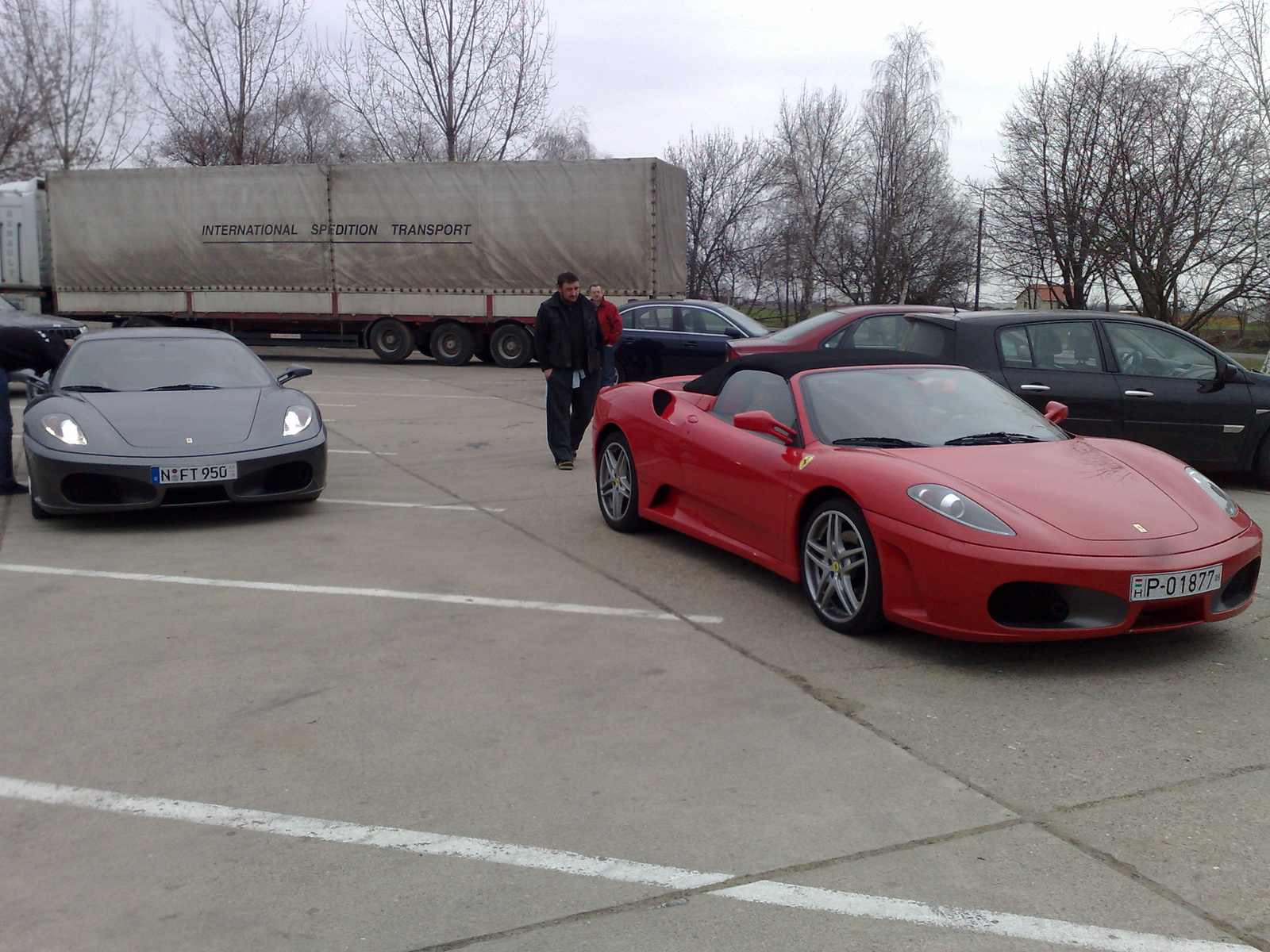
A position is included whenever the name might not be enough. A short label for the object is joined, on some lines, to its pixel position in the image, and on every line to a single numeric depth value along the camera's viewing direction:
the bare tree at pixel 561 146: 38.62
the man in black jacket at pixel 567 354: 9.45
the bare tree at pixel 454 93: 32.62
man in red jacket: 11.45
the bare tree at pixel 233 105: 32.31
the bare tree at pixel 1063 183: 24.42
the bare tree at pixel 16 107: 35.38
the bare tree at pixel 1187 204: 20.45
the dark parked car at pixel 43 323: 14.59
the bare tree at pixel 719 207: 49.59
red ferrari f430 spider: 4.39
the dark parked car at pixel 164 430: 7.06
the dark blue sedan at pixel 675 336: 15.30
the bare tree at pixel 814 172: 50.34
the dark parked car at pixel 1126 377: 8.61
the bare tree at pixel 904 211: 47.88
